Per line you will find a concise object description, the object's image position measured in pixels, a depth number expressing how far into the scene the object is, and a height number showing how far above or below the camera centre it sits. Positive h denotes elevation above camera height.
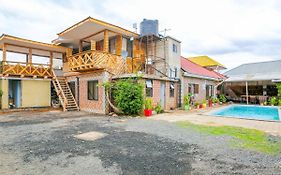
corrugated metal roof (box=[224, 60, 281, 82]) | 19.89 +2.53
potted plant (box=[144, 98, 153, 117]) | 11.70 -1.09
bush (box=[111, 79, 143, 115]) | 11.19 -0.36
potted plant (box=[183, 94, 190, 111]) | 15.30 -0.99
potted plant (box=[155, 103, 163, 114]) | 12.96 -1.29
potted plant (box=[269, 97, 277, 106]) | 18.45 -1.12
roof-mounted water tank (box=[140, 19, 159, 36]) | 14.80 +5.22
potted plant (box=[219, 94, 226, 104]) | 22.15 -0.94
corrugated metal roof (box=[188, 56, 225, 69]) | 27.41 +4.49
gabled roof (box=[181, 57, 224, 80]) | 17.16 +2.15
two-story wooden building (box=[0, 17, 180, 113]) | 12.75 +1.79
